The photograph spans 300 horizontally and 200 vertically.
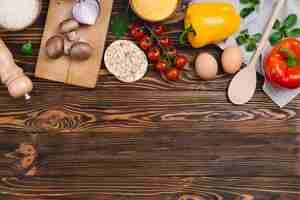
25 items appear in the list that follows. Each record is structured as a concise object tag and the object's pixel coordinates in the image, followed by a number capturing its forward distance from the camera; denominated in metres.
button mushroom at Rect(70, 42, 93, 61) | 1.36
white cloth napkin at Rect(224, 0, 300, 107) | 1.40
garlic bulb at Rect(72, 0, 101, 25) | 1.37
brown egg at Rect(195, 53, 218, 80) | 1.38
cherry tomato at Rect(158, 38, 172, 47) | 1.39
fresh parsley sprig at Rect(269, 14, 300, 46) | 1.40
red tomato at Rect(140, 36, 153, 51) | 1.39
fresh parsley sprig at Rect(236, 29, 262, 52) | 1.41
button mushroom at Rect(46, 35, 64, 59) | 1.36
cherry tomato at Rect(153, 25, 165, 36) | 1.39
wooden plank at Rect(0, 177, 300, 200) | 1.43
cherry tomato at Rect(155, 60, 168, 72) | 1.38
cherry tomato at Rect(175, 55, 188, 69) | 1.39
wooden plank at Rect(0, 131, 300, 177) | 1.43
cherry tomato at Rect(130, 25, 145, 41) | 1.39
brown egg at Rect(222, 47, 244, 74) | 1.38
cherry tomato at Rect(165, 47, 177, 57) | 1.39
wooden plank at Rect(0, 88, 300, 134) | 1.43
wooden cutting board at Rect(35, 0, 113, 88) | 1.40
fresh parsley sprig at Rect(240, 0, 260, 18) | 1.40
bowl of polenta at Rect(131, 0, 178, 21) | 1.36
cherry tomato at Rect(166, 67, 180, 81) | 1.39
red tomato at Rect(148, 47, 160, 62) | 1.39
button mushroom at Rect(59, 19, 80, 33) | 1.37
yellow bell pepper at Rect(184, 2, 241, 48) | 1.36
